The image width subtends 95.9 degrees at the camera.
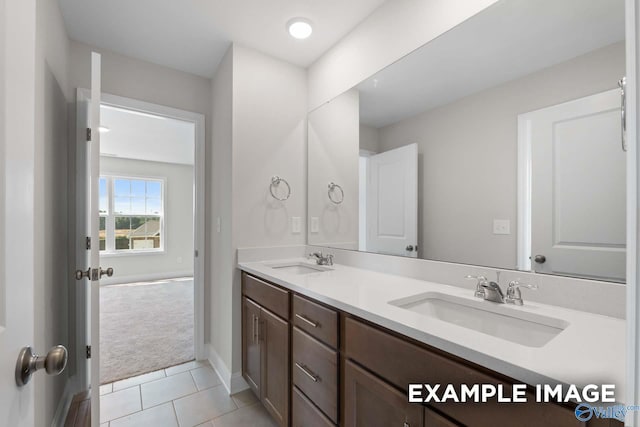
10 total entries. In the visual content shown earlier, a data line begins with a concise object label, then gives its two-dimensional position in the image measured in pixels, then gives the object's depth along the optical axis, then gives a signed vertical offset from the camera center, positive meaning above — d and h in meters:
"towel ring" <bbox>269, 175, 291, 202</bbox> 2.22 +0.23
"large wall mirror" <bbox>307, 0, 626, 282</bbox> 0.98 +0.31
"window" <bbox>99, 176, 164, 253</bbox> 5.51 -0.02
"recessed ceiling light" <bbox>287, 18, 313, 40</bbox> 1.86 +1.22
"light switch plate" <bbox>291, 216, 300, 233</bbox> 2.32 -0.09
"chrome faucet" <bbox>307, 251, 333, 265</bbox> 2.02 -0.32
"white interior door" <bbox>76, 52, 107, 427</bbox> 1.50 -0.08
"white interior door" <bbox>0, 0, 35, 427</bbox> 0.49 +0.02
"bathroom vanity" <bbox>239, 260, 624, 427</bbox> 0.66 -0.43
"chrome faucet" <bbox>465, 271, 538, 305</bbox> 1.10 -0.30
